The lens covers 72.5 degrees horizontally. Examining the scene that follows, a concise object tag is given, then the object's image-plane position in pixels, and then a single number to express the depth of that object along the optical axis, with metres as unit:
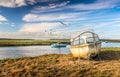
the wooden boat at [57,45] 33.64
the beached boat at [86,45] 6.94
